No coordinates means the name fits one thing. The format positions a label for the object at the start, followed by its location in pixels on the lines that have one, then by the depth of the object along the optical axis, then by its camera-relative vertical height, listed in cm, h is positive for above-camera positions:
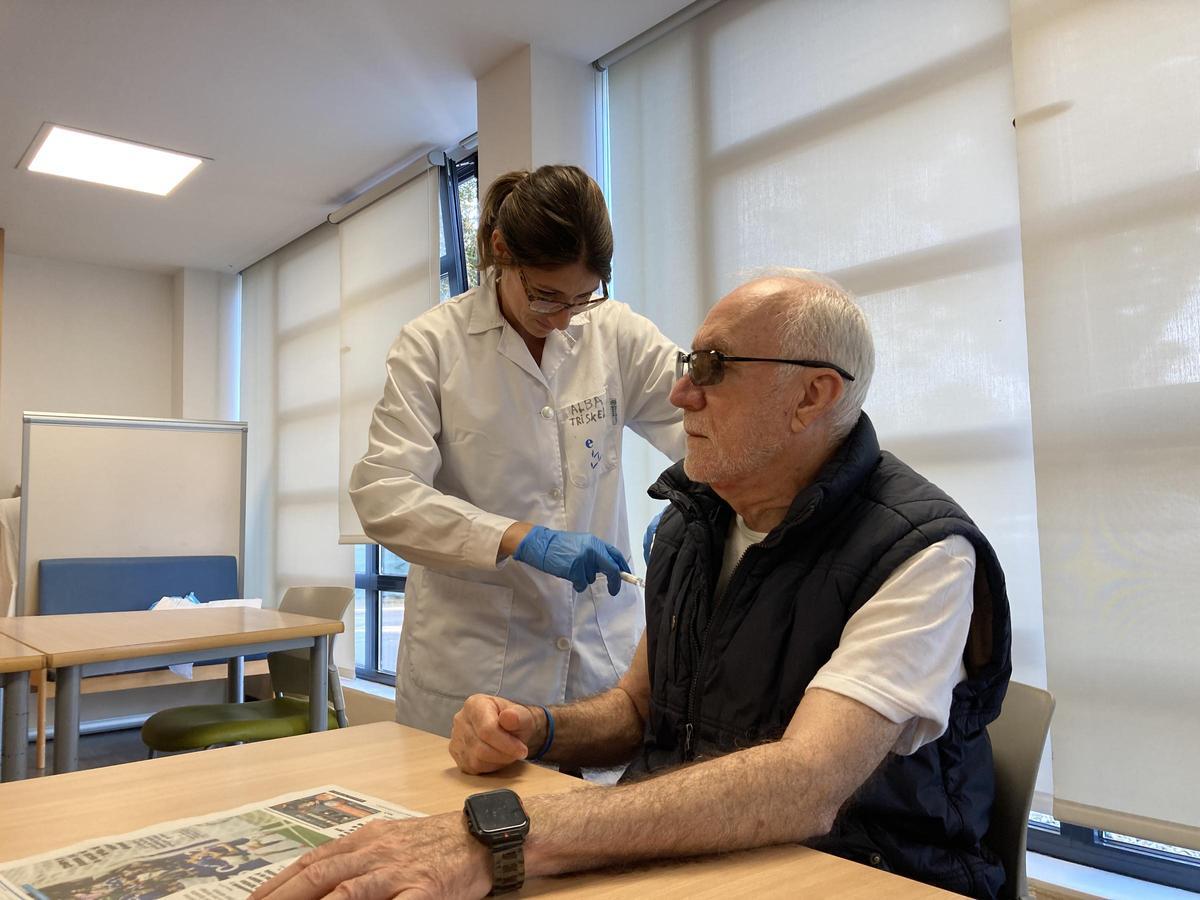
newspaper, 76 -29
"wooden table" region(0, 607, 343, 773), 232 -29
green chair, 284 -58
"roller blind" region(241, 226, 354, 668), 523 +67
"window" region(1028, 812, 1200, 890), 211 -80
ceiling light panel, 405 +170
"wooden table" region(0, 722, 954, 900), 76 -29
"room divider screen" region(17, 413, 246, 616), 479 +24
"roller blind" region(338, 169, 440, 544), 434 +116
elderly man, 78 -18
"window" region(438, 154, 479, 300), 440 +145
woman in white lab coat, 164 +11
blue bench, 469 -25
